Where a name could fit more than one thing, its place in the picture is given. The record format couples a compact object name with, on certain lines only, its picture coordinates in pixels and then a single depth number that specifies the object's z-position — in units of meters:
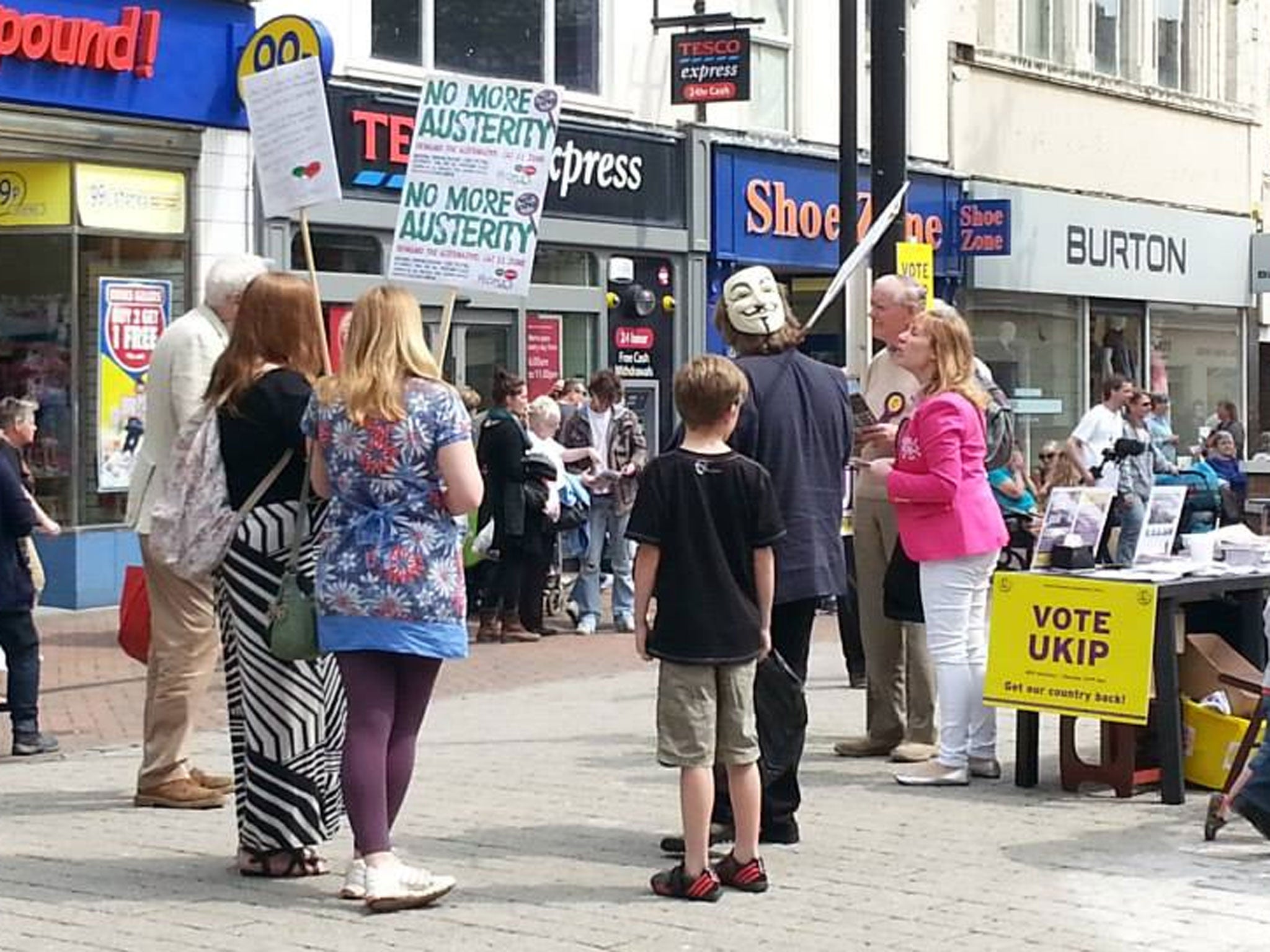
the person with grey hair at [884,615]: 9.33
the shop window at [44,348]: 16.55
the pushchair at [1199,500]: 17.78
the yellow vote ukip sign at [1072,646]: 8.62
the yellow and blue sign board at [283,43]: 16.16
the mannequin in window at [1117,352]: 28.00
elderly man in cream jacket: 8.20
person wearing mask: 7.80
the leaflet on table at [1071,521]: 9.23
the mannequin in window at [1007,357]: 25.98
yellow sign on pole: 14.84
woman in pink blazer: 8.74
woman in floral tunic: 6.66
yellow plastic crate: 8.83
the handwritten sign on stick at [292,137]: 8.67
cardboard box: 9.10
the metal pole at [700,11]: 21.55
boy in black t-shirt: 6.98
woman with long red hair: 7.20
